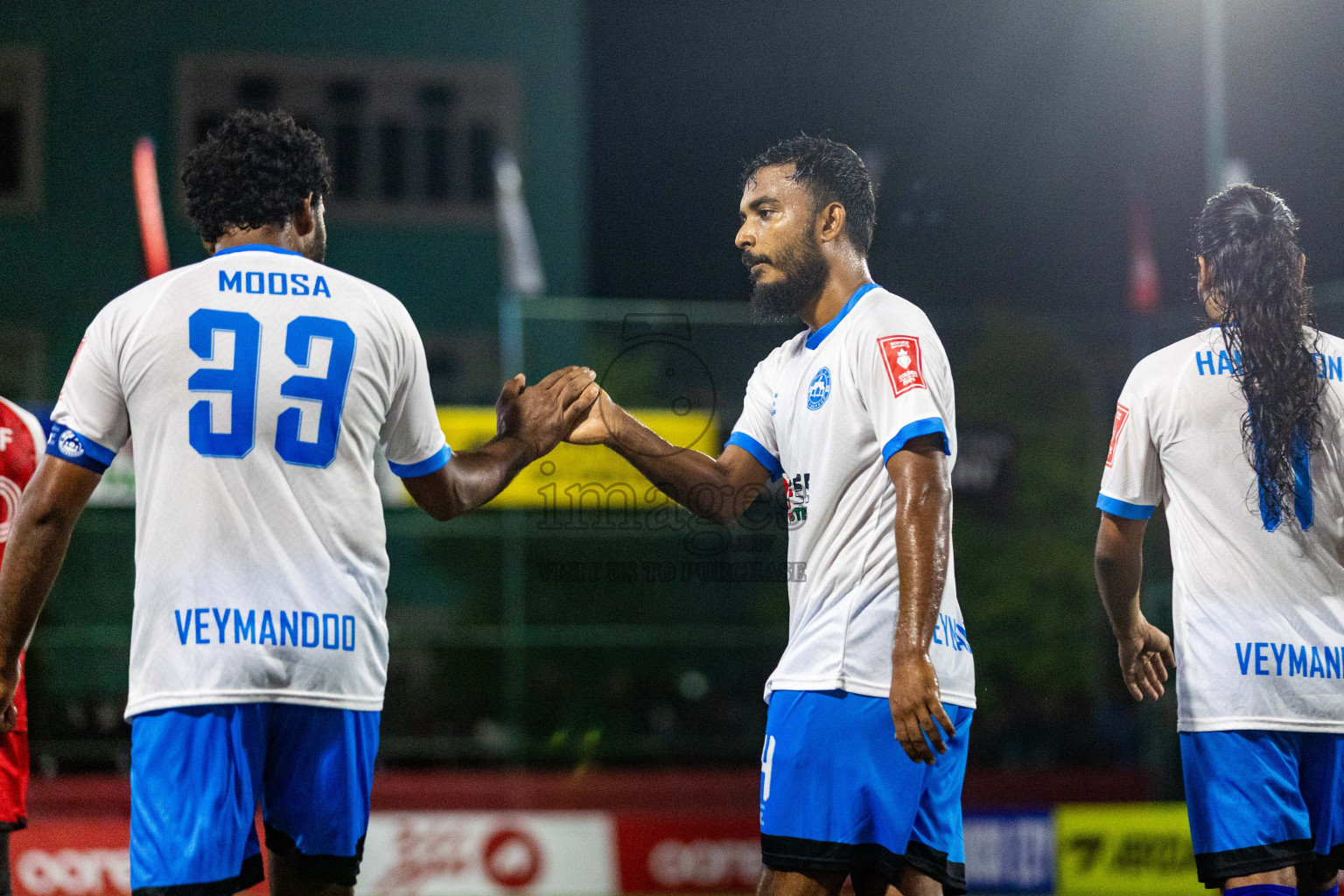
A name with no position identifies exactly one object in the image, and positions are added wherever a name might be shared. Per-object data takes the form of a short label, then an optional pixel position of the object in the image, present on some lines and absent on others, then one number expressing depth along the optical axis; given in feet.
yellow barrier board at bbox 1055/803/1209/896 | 65.10
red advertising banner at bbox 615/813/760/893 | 63.67
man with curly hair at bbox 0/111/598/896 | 20.30
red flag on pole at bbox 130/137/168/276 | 79.05
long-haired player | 24.66
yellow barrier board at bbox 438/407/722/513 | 71.77
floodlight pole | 72.54
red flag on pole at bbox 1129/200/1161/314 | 78.79
